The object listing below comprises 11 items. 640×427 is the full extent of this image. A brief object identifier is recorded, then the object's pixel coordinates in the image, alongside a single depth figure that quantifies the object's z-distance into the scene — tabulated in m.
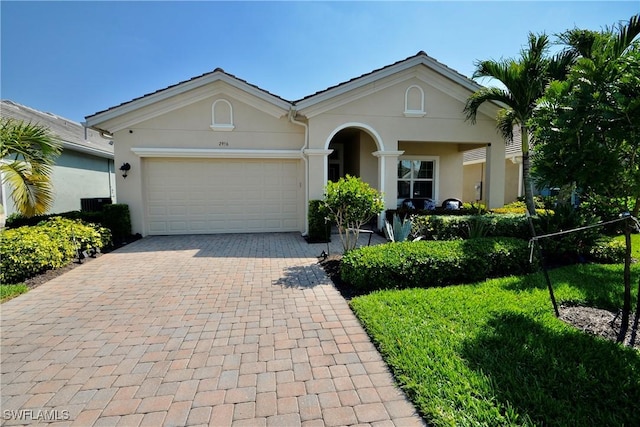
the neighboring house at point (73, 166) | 12.89
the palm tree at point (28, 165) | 6.63
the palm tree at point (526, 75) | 7.93
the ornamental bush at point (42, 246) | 5.76
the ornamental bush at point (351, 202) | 6.46
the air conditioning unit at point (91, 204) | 12.96
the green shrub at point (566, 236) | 6.72
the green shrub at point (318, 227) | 9.44
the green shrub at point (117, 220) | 9.45
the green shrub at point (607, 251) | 6.77
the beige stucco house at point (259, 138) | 9.99
